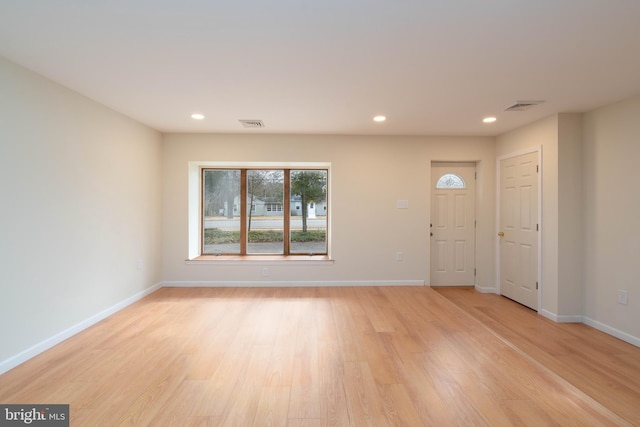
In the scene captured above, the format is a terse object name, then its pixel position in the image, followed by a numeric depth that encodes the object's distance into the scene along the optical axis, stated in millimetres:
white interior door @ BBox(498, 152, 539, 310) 3785
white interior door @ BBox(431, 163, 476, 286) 4742
